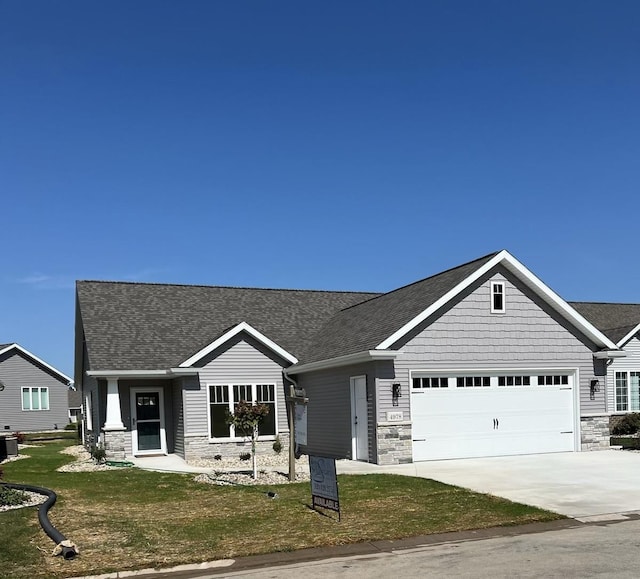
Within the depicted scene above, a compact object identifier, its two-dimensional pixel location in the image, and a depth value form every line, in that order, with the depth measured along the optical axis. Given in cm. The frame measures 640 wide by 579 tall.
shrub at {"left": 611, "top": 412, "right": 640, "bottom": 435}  2839
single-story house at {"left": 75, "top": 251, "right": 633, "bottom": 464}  1922
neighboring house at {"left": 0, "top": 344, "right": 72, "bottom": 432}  4528
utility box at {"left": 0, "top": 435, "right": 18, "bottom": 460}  2359
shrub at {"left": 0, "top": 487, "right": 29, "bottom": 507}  1240
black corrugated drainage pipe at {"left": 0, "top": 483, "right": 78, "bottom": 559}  898
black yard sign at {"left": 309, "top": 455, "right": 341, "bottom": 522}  1093
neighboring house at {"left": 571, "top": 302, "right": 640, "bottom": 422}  2986
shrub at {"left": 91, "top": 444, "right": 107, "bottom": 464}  2105
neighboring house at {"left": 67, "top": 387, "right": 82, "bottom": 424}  5528
